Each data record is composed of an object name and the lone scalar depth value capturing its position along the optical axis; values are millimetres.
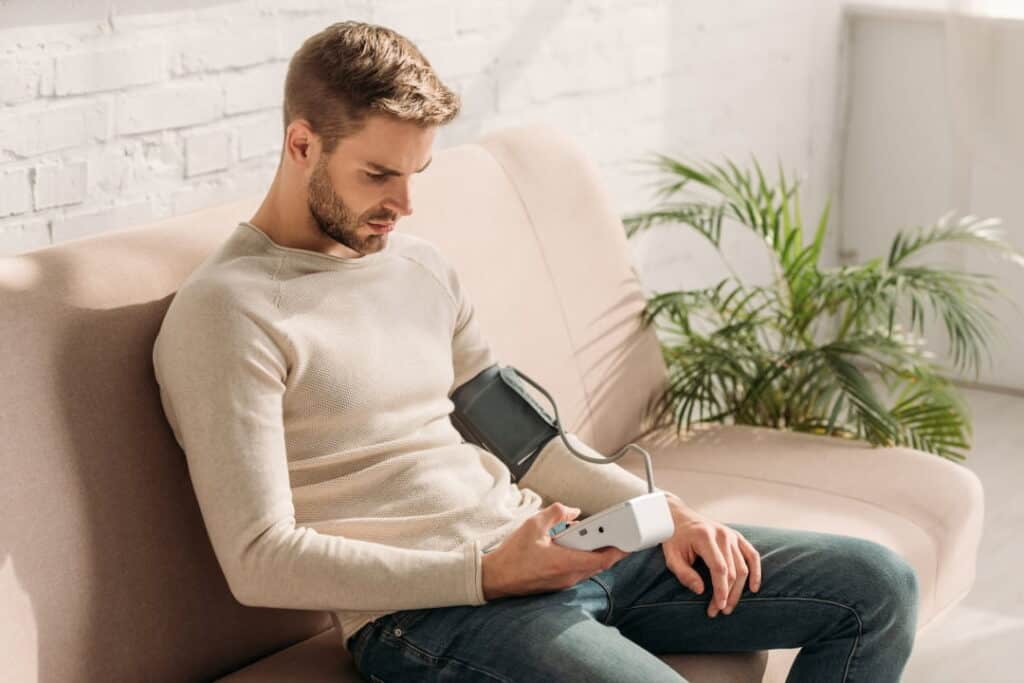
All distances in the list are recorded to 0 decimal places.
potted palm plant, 3207
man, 2207
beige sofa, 2231
